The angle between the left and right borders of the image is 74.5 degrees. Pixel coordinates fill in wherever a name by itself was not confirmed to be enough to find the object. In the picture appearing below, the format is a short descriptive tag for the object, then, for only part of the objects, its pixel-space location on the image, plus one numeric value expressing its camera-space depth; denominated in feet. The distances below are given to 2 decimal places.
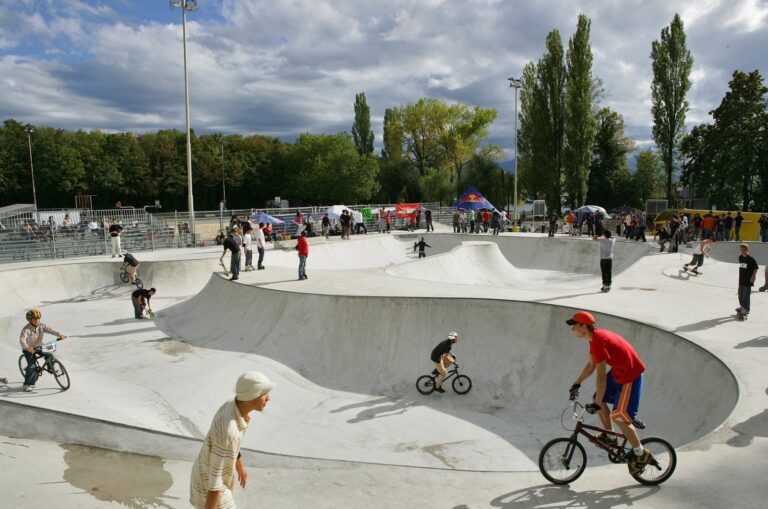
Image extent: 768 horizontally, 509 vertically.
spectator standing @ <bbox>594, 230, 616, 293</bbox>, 40.52
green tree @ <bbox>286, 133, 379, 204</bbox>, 179.63
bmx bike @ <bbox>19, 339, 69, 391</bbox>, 25.66
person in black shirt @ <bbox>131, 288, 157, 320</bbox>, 47.16
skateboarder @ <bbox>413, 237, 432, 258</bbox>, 77.10
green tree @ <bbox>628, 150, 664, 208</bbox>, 176.65
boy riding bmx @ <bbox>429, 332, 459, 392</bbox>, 29.25
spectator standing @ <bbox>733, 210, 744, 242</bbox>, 74.28
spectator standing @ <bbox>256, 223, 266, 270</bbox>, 54.49
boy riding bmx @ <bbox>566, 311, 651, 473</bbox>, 13.62
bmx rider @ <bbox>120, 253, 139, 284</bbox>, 53.01
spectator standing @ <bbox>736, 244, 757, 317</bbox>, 30.45
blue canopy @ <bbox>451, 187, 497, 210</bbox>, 106.11
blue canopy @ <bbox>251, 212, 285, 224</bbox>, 87.52
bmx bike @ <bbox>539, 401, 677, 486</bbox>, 13.70
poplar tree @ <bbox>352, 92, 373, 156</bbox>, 203.82
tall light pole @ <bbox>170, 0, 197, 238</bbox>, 78.59
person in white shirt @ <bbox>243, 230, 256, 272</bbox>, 53.97
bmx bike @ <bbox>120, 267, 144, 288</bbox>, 59.17
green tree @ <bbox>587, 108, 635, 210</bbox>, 172.45
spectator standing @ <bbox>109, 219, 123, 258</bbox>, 66.69
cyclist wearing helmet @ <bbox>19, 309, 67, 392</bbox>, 25.22
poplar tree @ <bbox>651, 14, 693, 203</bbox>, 119.14
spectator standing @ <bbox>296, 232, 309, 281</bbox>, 46.75
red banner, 111.55
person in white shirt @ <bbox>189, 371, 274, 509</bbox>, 8.98
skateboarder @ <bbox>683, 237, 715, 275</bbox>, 50.85
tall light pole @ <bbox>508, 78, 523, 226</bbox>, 109.50
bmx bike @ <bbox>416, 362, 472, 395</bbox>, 30.12
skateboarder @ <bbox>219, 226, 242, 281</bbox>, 48.24
